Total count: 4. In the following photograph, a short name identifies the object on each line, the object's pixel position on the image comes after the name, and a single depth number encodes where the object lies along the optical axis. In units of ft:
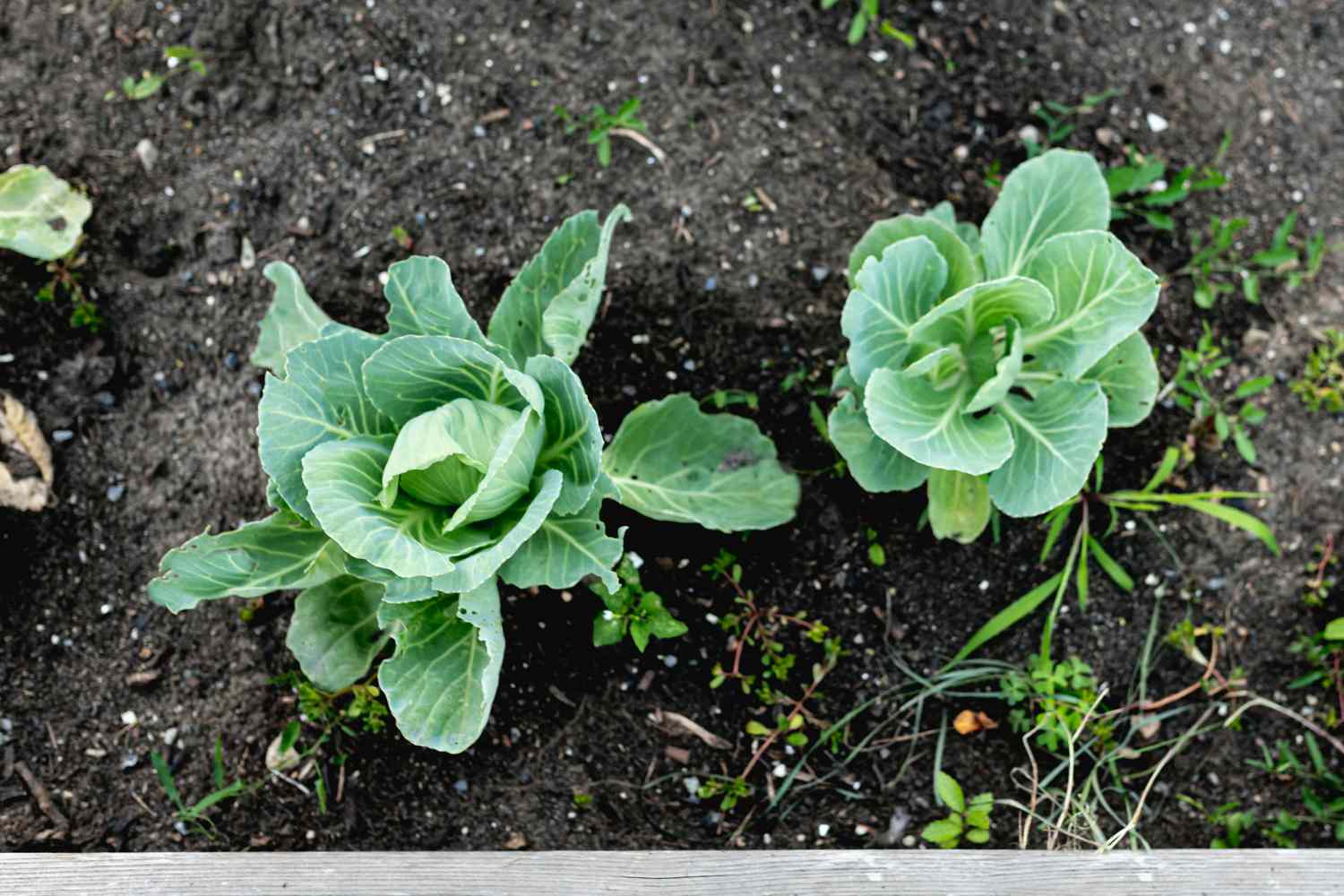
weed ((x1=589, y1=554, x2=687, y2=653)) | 8.38
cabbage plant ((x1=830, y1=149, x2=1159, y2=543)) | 7.55
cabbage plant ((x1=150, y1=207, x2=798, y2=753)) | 6.81
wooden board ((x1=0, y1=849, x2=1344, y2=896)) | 6.91
